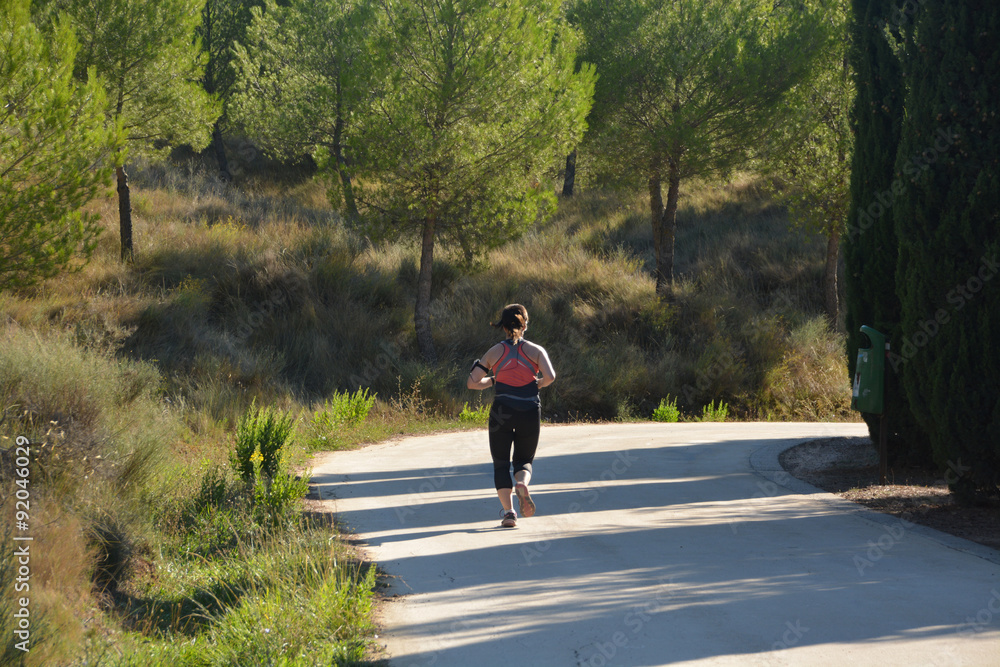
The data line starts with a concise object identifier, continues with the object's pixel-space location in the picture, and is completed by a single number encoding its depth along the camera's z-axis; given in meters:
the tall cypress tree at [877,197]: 8.83
